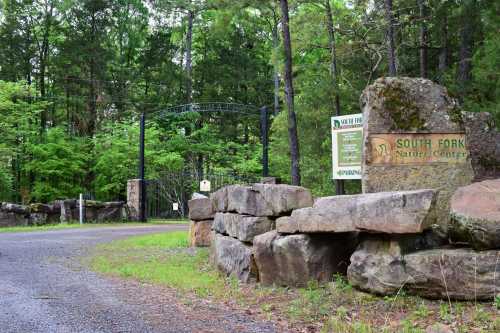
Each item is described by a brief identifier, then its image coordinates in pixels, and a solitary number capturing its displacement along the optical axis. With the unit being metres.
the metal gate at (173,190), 22.91
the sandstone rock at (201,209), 11.48
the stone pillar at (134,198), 21.36
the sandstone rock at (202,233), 11.67
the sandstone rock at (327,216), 5.61
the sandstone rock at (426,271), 4.69
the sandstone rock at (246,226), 7.36
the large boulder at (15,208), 18.66
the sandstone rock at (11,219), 18.62
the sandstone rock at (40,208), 19.17
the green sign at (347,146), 10.39
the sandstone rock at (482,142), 7.45
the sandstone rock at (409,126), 6.69
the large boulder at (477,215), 4.71
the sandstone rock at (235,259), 7.14
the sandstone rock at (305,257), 6.13
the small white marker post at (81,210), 19.08
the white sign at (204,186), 20.61
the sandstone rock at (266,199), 6.88
